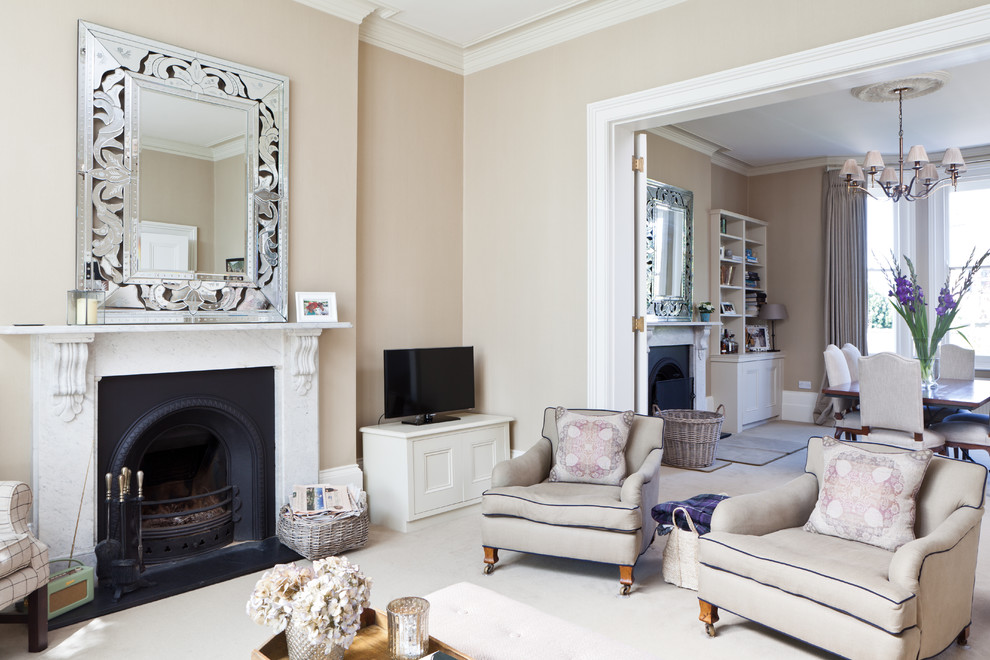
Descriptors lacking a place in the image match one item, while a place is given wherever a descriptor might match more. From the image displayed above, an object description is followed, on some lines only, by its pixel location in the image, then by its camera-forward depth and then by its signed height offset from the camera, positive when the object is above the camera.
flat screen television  4.20 -0.32
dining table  4.35 -0.44
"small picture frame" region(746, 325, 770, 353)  7.64 -0.07
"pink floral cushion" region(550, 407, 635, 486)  3.49 -0.63
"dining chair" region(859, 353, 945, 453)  4.35 -0.47
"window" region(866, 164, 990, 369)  7.07 +1.01
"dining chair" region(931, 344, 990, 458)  4.47 -0.67
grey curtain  7.42 +0.72
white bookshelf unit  7.05 +0.09
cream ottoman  1.83 -0.88
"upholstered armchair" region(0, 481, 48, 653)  2.34 -0.84
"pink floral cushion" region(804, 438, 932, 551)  2.52 -0.65
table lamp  7.72 +0.24
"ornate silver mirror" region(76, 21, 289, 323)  3.11 +0.77
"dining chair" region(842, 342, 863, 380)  6.08 -0.23
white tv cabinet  3.95 -0.85
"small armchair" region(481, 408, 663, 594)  3.04 -0.86
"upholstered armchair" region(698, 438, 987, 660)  2.17 -0.85
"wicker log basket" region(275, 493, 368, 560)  3.46 -1.08
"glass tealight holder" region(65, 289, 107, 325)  2.97 +0.12
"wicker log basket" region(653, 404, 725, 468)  5.43 -0.88
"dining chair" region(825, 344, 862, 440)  4.83 -0.56
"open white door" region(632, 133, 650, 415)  4.26 +0.30
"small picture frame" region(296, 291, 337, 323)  3.78 +0.15
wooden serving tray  1.73 -0.86
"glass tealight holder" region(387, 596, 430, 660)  1.69 -0.77
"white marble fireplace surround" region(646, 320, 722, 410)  6.30 -0.08
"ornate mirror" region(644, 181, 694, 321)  6.12 +0.78
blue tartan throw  3.08 -0.86
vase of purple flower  4.91 +0.11
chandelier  4.94 +1.32
